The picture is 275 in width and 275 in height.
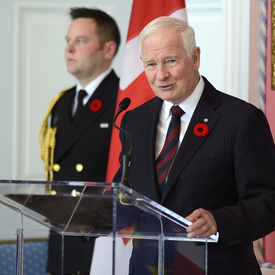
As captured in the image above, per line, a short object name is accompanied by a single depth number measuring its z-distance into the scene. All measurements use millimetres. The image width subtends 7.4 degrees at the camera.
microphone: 5430
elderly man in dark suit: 5542
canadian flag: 6680
